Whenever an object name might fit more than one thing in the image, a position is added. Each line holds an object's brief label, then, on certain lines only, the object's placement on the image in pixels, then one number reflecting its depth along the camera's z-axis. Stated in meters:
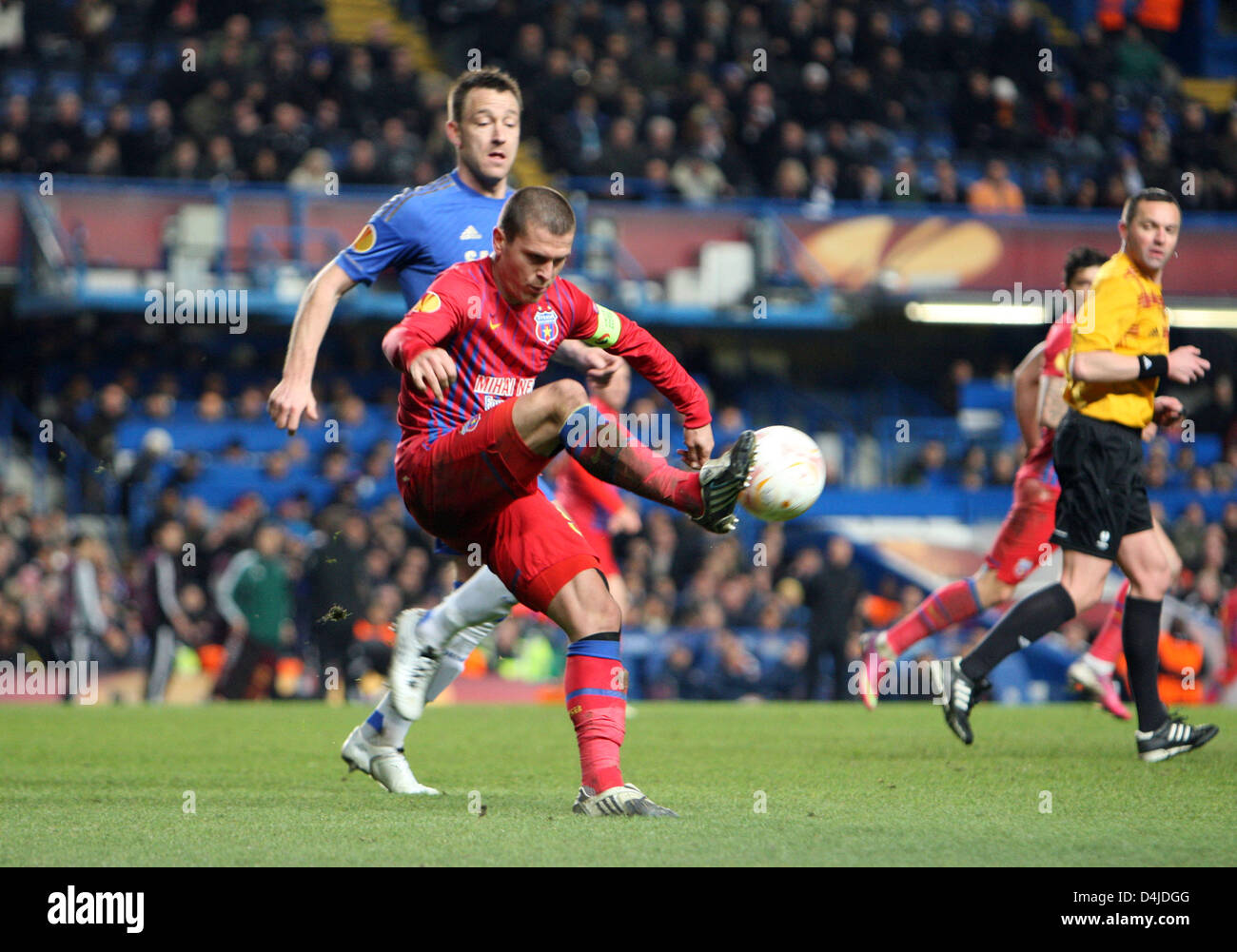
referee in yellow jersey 13.52
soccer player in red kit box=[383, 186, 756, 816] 9.18
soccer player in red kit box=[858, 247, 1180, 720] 16.31
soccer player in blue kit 11.47
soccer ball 9.48
